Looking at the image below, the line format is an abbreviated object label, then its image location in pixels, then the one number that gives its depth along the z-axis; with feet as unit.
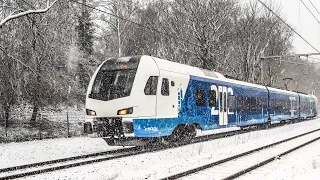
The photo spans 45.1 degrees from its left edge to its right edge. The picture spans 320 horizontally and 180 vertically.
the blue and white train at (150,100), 40.55
